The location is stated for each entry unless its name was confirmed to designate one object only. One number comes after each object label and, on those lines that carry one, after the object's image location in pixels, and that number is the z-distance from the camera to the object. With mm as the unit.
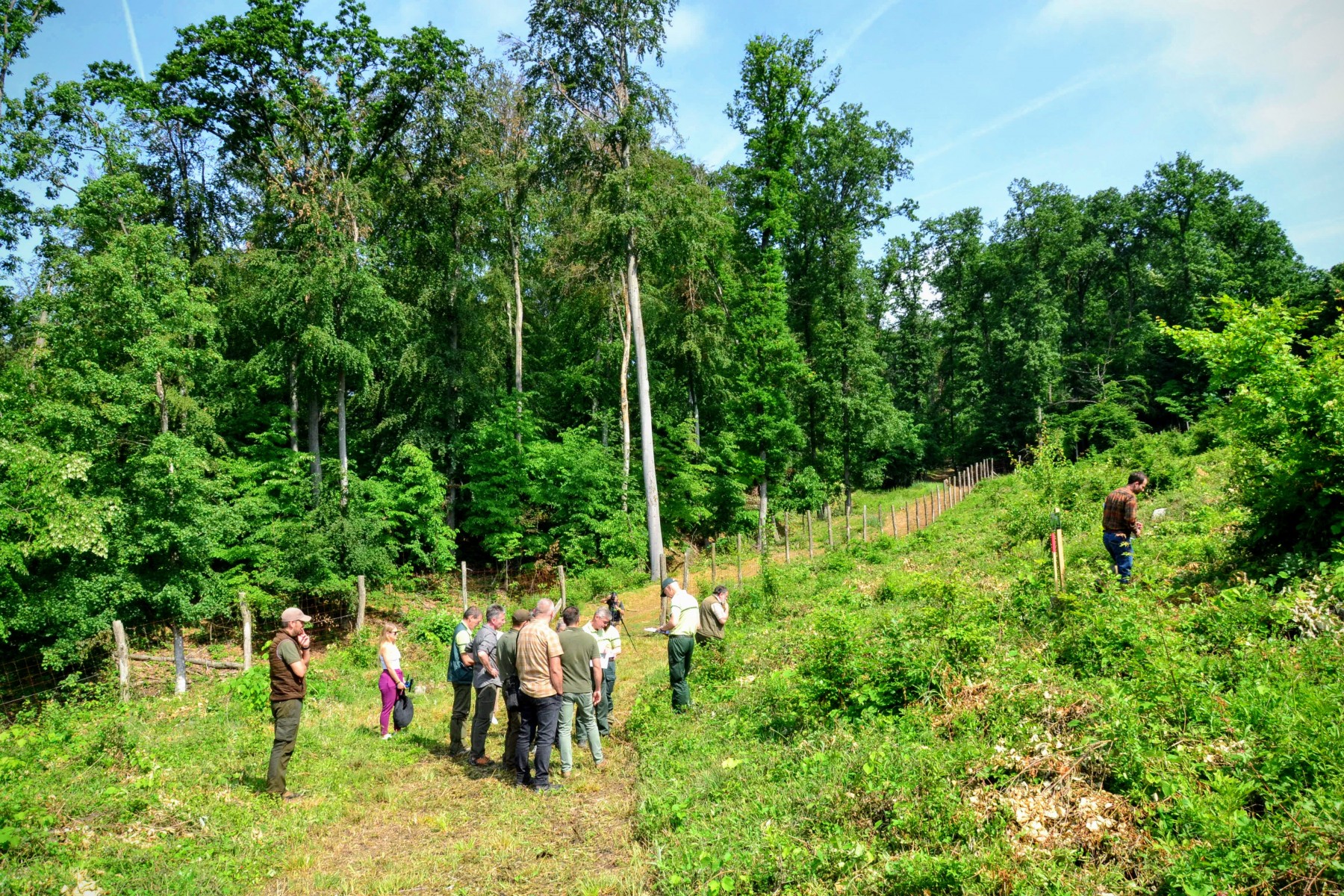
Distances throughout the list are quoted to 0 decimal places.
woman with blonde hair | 9211
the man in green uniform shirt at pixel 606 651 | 9188
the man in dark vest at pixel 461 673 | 8859
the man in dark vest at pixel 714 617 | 9992
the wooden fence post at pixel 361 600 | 18453
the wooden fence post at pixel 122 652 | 13664
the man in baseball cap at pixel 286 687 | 7453
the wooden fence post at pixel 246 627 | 15055
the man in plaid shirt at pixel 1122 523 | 9766
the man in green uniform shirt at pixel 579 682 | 7973
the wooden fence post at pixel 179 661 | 15977
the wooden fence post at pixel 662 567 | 22141
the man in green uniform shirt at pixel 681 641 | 9141
